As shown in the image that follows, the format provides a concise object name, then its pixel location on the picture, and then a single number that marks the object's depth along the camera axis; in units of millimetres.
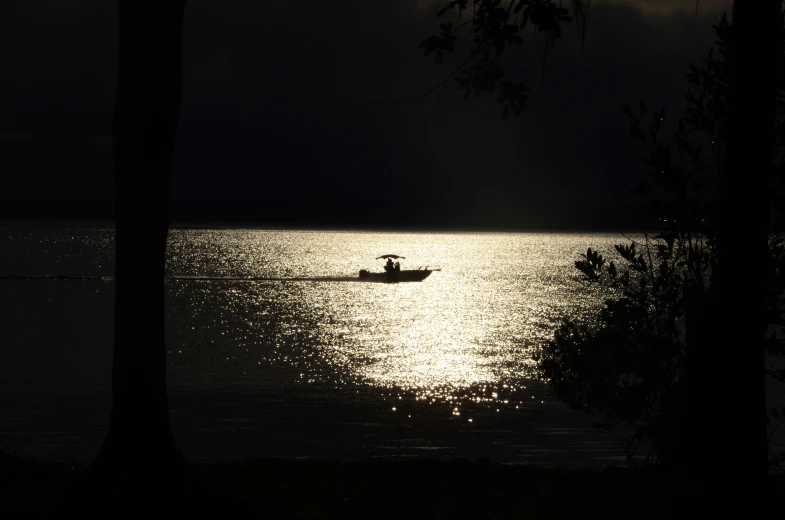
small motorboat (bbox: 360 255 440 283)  136875
